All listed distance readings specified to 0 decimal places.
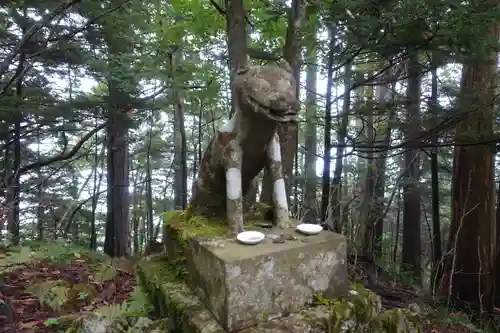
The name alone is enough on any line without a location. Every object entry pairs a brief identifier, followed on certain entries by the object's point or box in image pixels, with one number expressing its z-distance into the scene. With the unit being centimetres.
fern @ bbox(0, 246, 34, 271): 358
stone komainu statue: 183
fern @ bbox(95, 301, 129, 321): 247
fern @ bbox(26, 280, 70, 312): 284
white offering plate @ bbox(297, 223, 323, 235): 215
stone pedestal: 181
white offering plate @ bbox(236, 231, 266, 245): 197
